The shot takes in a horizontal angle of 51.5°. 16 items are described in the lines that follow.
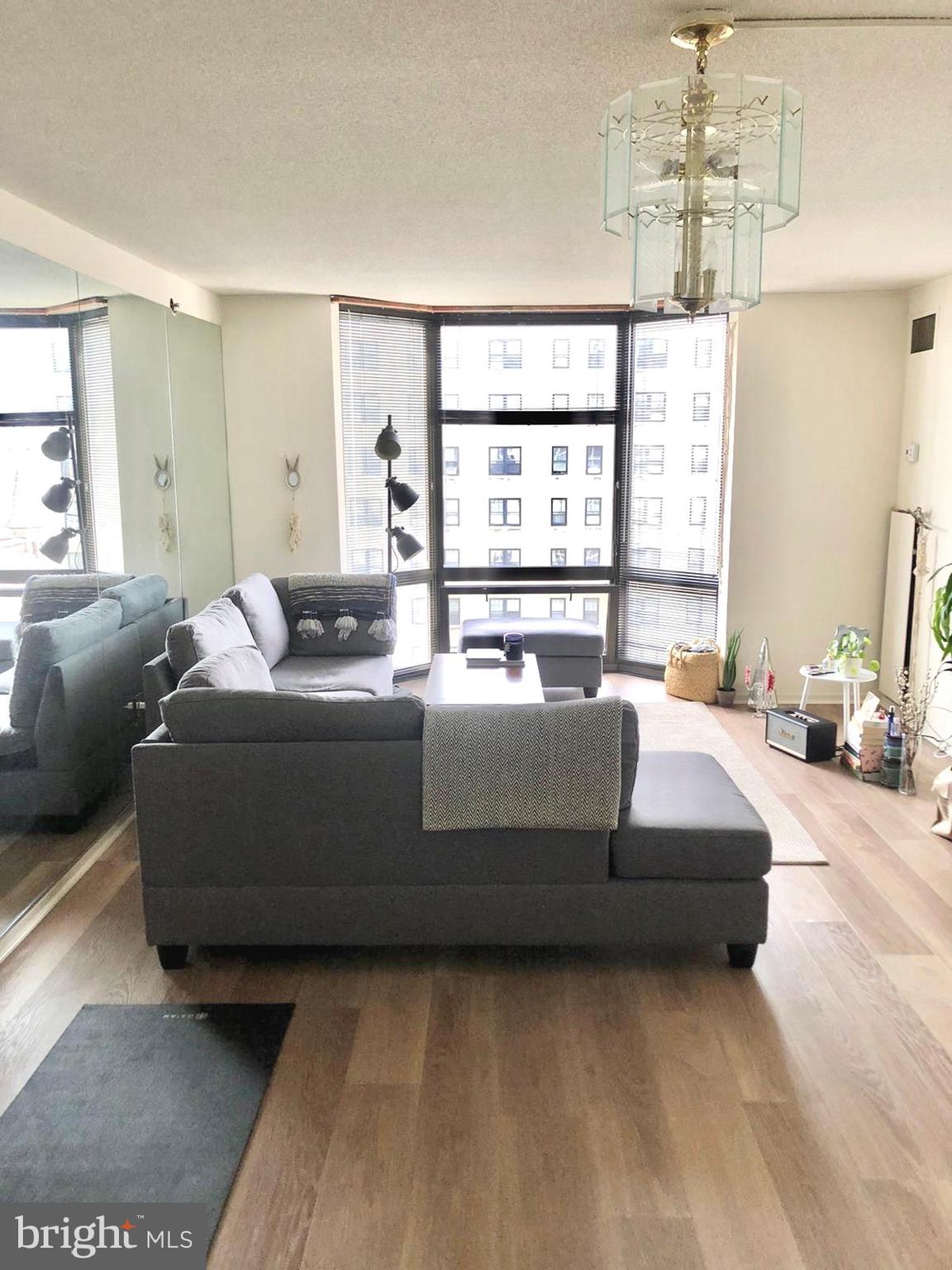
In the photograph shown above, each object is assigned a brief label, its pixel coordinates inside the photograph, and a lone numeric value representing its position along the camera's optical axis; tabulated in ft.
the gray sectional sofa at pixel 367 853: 9.61
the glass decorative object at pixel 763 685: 19.57
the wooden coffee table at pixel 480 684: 14.98
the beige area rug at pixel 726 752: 13.12
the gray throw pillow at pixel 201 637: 13.03
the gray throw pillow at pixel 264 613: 16.56
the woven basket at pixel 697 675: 20.38
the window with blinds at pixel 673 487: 20.67
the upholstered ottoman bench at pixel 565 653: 19.63
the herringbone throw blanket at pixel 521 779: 9.46
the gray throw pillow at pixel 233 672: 10.48
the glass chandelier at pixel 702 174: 7.00
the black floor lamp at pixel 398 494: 20.18
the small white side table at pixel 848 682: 16.38
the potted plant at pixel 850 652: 16.44
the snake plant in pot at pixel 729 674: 20.24
